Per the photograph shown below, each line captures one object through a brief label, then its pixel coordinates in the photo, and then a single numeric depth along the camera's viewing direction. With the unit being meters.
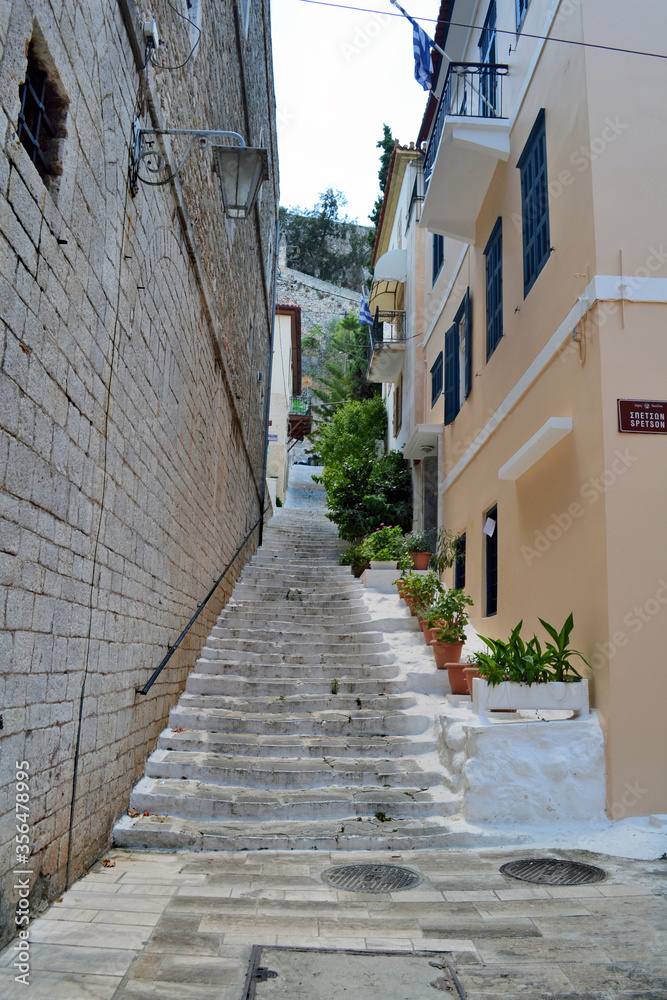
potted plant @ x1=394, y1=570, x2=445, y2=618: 9.00
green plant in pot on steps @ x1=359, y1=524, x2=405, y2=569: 11.49
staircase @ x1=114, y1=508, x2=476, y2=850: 5.11
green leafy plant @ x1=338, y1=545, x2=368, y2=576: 12.25
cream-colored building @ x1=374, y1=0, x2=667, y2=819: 5.00
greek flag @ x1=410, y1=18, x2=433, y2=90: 8.23
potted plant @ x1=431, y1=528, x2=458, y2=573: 10.41
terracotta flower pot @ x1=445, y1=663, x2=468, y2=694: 7.32
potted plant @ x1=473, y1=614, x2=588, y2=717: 5.13
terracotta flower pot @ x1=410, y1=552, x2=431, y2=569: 11.53
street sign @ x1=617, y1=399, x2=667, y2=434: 5.20
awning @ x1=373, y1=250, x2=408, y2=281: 16.81
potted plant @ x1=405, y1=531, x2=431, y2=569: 11.54
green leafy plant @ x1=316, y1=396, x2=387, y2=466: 21.30
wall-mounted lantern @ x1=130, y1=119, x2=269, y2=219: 6.00
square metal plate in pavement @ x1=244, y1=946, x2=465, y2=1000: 2.88
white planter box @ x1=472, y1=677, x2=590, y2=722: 5.12
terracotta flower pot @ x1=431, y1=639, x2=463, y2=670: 7.78
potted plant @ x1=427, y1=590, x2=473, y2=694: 7.78
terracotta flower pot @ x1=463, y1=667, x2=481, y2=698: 6.49
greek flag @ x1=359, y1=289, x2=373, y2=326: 18.00
